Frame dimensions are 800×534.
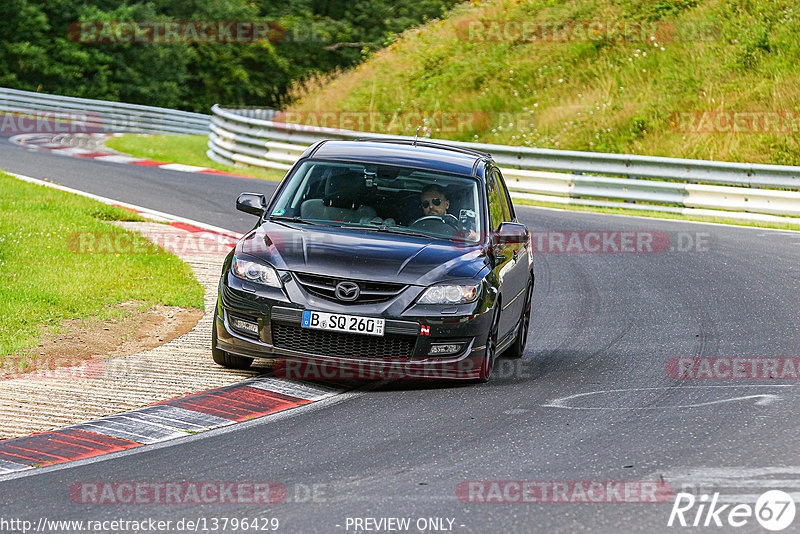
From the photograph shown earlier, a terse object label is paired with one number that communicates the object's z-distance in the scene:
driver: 18.36
